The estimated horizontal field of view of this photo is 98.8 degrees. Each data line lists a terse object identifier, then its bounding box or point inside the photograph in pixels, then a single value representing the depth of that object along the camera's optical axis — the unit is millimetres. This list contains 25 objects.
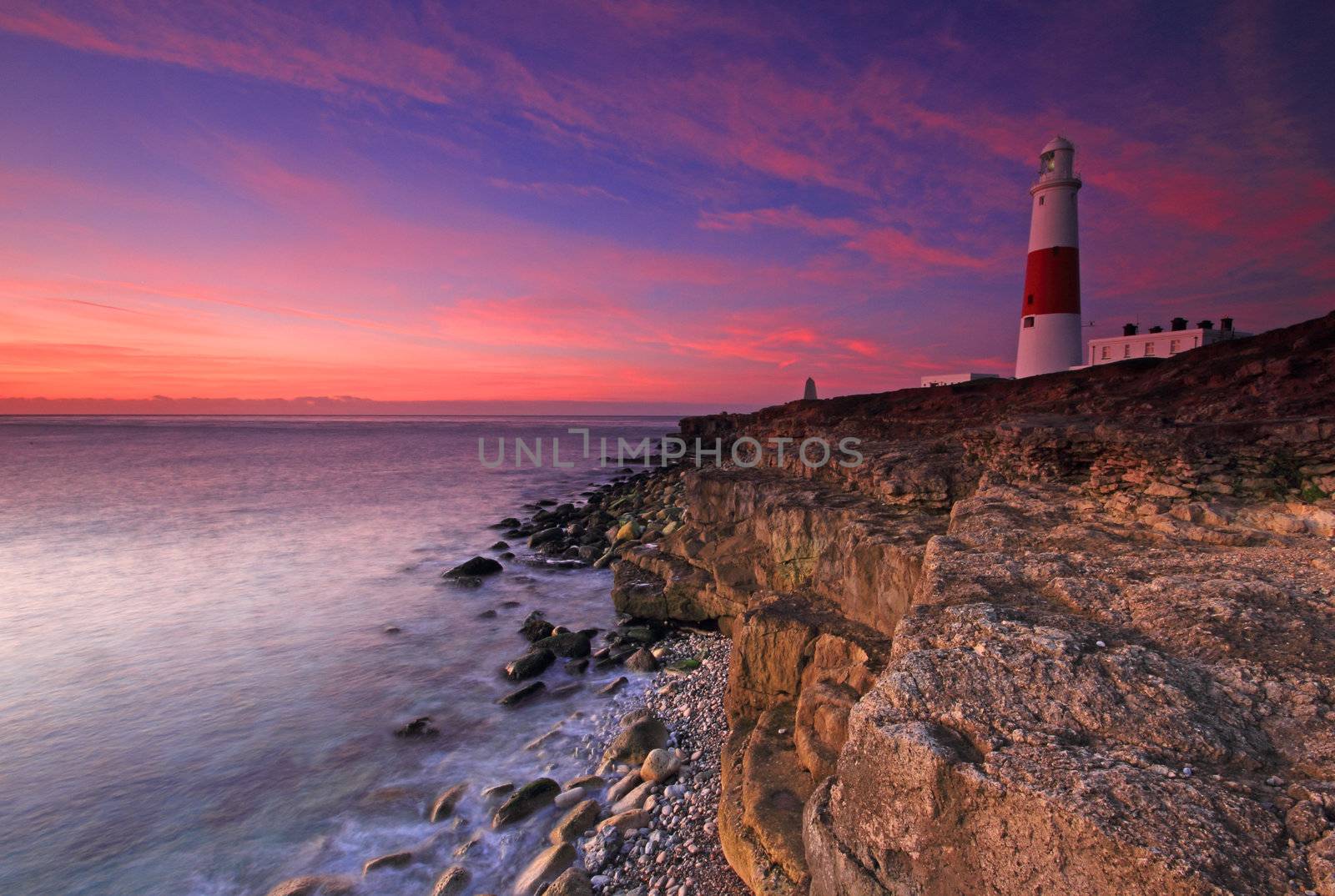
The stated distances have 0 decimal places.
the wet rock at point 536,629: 11379
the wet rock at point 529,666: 9859
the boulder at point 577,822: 5840
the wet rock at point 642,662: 9594
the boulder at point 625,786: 6332
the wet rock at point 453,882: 5429
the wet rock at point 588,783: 6586
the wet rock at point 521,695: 9031
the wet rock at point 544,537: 19078
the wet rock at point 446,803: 6531
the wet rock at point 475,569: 15750
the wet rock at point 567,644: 10406
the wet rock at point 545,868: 5305
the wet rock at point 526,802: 6270
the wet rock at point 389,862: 5781
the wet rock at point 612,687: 8977
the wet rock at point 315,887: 5578
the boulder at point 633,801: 6051
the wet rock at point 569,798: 6410
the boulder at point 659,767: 6395
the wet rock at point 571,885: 5027
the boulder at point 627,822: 5734
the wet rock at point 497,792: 6723
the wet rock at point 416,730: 8297
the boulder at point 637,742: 6979
